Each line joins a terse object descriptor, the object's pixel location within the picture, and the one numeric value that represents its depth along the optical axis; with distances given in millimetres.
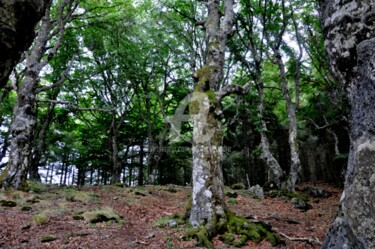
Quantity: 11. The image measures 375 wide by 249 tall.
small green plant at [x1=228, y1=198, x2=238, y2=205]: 13642
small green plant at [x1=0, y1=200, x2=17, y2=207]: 9406
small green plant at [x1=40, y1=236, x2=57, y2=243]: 6633
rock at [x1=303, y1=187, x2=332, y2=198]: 16625
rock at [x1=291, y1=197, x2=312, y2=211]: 12923
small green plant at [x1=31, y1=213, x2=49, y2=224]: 8125
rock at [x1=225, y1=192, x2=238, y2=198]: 15139
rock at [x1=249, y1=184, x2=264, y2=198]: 16339
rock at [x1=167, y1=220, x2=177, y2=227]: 8277
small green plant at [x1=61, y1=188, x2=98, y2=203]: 11711
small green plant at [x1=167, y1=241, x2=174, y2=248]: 6625
